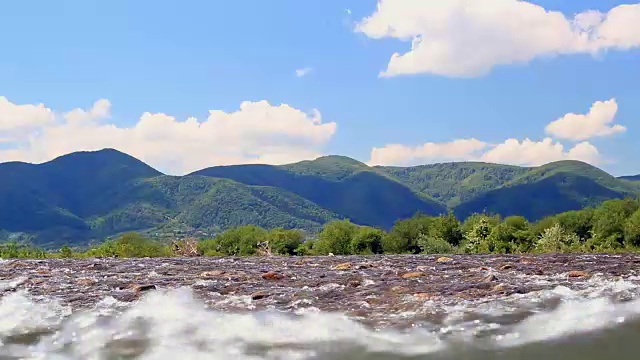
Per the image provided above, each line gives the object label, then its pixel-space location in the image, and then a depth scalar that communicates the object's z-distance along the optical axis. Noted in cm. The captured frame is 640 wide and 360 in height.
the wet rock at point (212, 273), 2454
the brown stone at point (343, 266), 2612
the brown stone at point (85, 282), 2173
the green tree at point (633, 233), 6350
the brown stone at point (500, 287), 1719
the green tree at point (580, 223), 7069
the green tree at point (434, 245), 6625
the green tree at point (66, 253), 6392
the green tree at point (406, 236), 7112
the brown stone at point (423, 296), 1570
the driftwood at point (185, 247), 6338
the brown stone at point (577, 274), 2123
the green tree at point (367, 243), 7343
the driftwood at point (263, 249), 6216
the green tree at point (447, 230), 7094
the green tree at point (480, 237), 6512
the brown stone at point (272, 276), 2248
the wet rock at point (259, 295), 1708
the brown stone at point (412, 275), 2117
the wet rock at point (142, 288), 1928
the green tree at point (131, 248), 6638
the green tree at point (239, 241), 7506
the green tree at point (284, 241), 7494
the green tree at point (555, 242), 6012
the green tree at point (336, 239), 7362
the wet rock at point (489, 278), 1962
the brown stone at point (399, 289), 1722
